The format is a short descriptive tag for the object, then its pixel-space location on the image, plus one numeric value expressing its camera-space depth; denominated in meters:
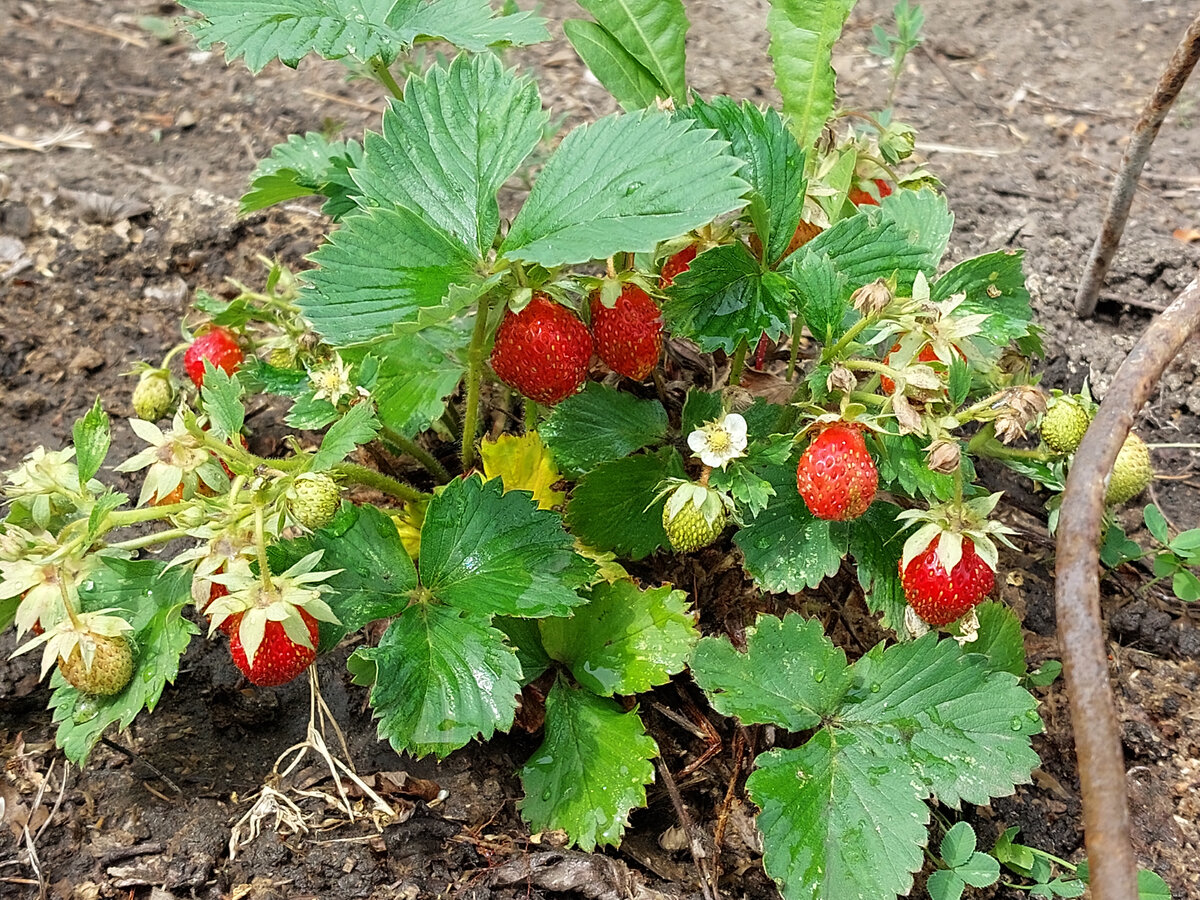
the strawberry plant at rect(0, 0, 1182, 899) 0.24
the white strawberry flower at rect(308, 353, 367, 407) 0.29
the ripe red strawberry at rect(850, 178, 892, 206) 0.32
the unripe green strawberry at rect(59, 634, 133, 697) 0.24
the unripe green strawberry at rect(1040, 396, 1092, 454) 0.26
